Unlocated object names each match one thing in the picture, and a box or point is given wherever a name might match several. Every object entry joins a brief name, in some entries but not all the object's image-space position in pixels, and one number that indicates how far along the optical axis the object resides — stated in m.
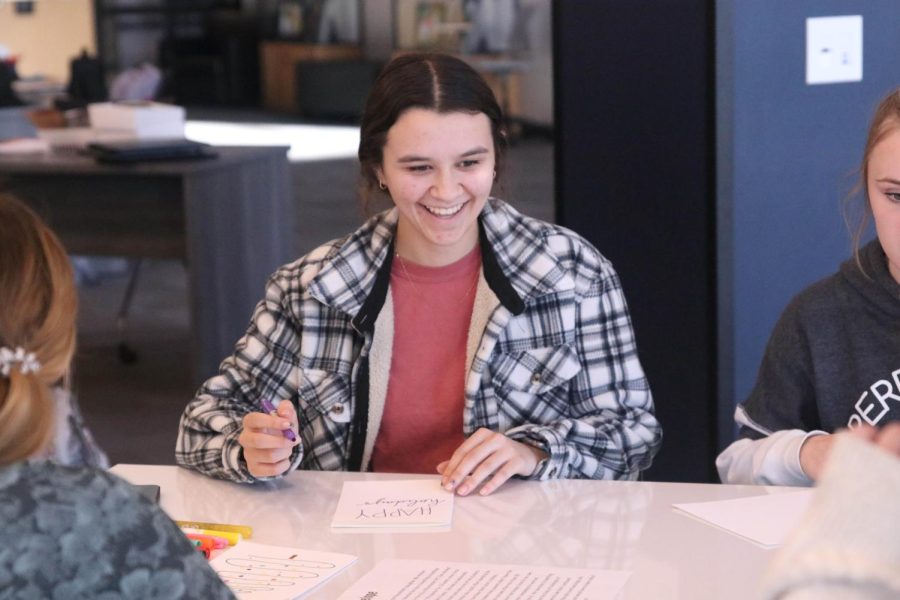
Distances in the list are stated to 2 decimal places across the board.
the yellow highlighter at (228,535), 2.88
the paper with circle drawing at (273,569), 2.74
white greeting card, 2.91
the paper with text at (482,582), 2.69
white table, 2.73
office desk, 5.20
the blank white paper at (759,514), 2.81
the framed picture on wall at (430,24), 10.37
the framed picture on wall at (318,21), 14.19
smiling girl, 3.22
